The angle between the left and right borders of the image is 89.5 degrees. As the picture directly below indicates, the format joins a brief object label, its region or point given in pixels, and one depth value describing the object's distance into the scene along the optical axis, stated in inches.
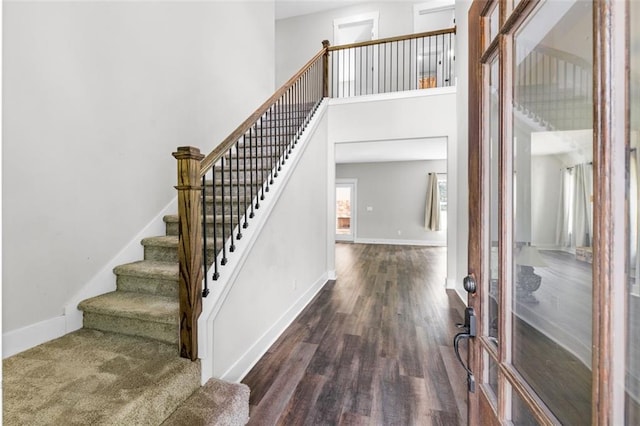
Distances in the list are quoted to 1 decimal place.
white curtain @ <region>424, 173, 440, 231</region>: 333.1
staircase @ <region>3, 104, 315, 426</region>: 54.2
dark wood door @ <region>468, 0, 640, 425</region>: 24.5
